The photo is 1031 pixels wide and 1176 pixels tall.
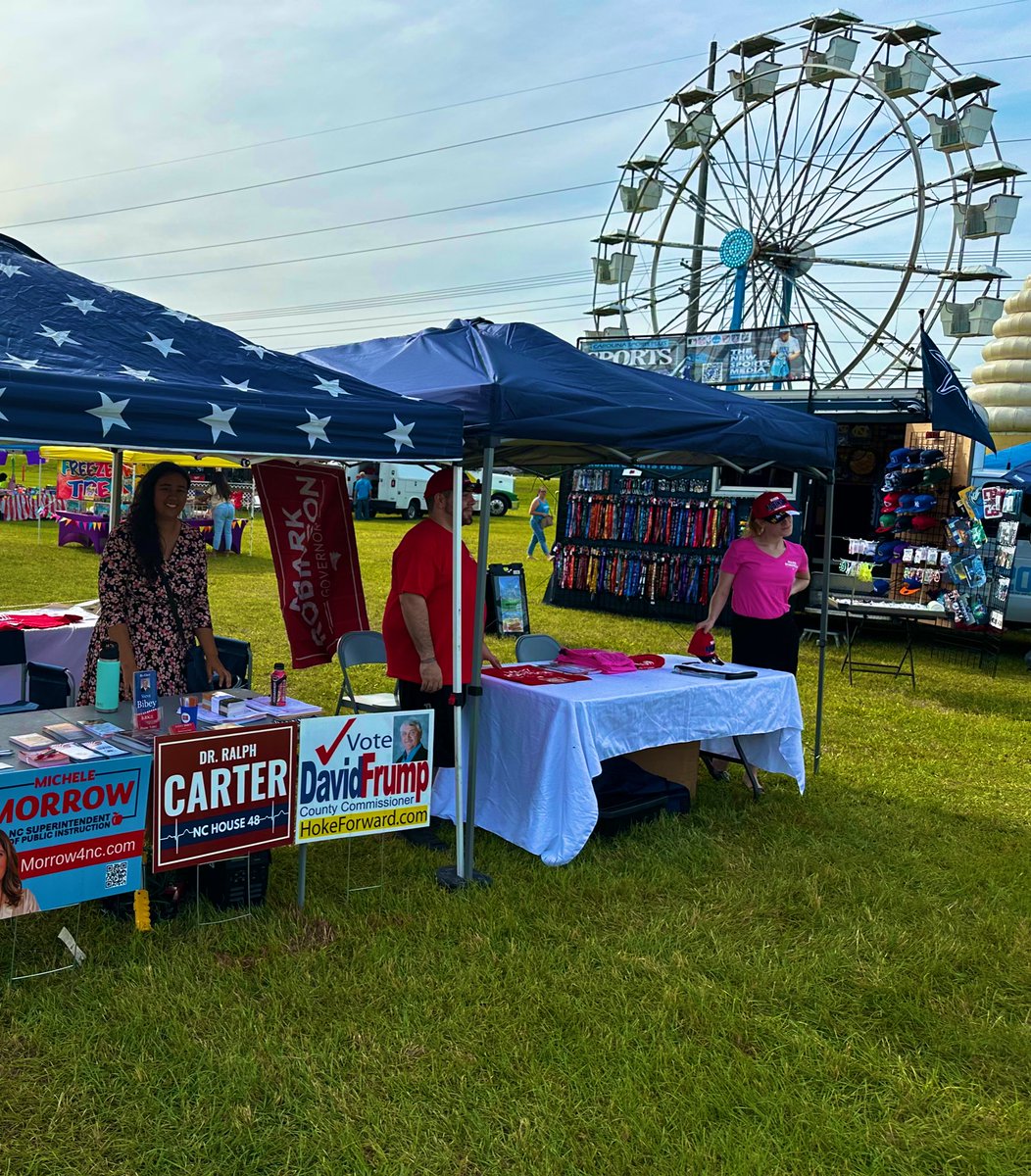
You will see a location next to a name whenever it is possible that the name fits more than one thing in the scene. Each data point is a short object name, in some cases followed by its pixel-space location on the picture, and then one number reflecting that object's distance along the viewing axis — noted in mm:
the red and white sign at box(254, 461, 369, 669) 5219
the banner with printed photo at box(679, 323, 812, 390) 11750
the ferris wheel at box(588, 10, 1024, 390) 15477
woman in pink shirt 5316
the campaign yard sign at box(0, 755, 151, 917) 2982
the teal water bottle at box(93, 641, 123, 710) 3682
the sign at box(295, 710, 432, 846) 3477
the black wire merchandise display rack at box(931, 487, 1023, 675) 9352
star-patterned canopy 2951
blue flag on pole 8695
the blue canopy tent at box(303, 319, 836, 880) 3990
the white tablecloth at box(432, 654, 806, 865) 4113
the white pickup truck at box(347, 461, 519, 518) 29109
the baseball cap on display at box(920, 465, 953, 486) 10555
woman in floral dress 4004
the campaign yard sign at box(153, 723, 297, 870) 3211
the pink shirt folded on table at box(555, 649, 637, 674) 4930
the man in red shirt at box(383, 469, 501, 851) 4160
